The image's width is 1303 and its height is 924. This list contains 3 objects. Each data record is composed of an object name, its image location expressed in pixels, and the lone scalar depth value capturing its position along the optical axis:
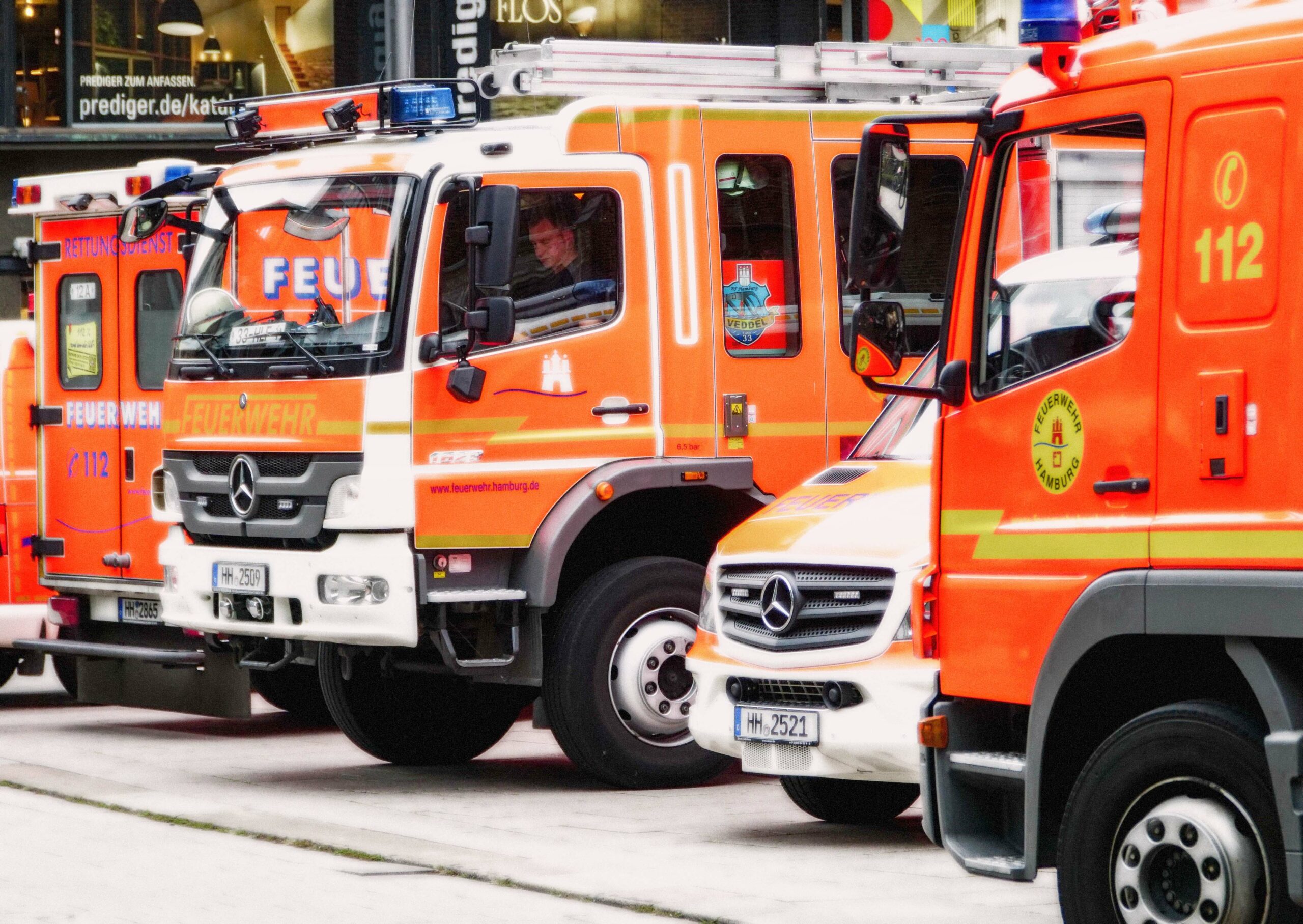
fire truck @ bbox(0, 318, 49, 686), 25.98
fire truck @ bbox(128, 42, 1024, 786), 19.32
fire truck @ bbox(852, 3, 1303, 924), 10.53
